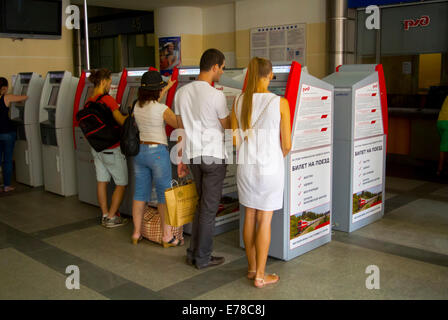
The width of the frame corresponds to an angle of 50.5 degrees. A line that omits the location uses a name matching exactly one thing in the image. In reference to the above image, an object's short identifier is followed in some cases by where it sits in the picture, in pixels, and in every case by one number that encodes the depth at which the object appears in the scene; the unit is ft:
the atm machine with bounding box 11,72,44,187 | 20.30
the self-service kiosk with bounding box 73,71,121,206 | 17.10
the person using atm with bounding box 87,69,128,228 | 14.46
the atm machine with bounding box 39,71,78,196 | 18.49
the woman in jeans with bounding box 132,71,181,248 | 11.96
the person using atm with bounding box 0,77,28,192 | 19.02
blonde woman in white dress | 9.84
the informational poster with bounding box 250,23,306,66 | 25.98
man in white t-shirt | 10.50
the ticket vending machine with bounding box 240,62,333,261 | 11.59
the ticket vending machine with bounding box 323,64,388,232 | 13.57
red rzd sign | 22.59
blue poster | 30.76
